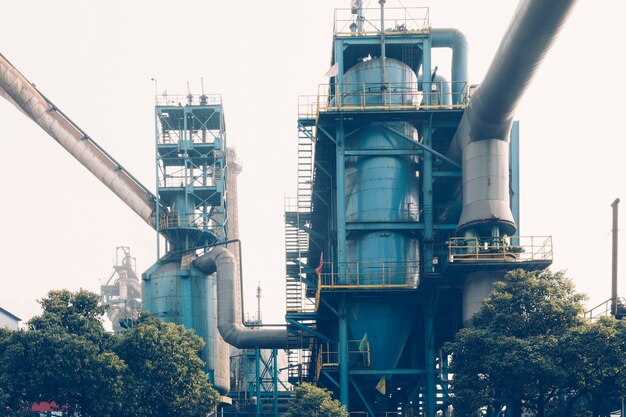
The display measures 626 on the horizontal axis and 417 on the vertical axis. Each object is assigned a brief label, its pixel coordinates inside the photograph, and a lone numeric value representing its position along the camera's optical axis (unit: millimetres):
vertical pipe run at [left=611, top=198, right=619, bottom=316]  52969
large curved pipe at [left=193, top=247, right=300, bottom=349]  69188
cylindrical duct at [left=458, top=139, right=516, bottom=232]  49219
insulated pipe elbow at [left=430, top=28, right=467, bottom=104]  59375
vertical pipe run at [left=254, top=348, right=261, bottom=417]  69531
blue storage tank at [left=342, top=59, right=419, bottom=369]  52875
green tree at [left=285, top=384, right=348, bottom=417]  49344
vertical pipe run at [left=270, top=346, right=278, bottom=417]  69125
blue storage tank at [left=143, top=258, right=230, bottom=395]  71938
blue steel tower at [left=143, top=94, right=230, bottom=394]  72125
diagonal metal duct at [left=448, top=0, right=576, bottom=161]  41000
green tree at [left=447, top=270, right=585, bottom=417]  43250
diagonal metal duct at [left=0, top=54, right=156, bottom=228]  73750
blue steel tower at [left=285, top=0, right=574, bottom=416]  49594
